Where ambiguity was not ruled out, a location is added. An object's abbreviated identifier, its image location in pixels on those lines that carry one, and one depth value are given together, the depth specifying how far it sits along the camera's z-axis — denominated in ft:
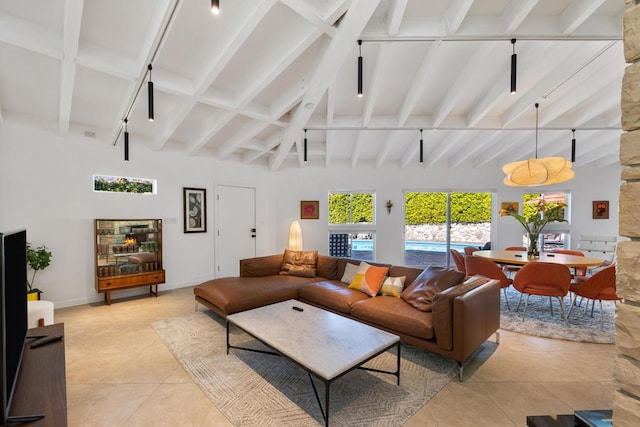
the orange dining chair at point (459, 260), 14.88
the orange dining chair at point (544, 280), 10.94
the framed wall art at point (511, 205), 22.16
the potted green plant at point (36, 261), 11.75
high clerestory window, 14.60
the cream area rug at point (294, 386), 6.36
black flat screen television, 3.23
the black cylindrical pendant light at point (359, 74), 8.63
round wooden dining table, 11.80
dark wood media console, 3.79
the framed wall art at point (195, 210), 17.39
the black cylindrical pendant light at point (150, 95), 8.60
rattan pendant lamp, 12.71
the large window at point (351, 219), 22.50
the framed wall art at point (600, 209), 21.98
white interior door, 18.99
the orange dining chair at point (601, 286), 10.44
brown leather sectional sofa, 7.70
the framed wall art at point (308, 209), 21.98
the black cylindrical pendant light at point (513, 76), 8.75
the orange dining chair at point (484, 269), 12.31
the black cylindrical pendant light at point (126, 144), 11.86
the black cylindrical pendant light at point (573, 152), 16.11
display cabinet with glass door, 13.93
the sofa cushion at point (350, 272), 12.51
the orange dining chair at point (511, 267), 16.95
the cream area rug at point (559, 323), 10.35
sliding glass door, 22.67
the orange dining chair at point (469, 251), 15.84
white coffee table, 6.21
